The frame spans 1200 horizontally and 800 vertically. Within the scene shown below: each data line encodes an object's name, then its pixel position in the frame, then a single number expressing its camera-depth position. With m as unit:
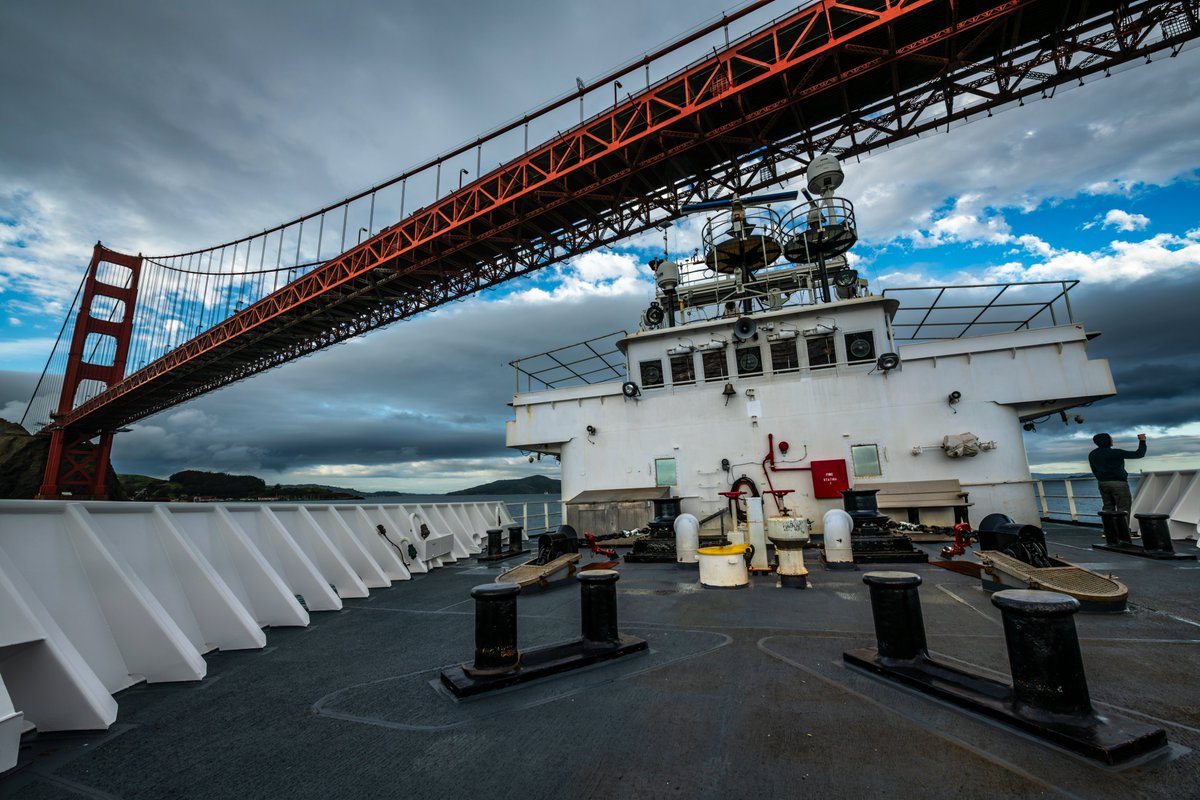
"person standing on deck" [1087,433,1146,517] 9.24
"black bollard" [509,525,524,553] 12.09
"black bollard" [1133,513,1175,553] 8.02
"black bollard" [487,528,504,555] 11.20
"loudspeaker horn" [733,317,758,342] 13.34
